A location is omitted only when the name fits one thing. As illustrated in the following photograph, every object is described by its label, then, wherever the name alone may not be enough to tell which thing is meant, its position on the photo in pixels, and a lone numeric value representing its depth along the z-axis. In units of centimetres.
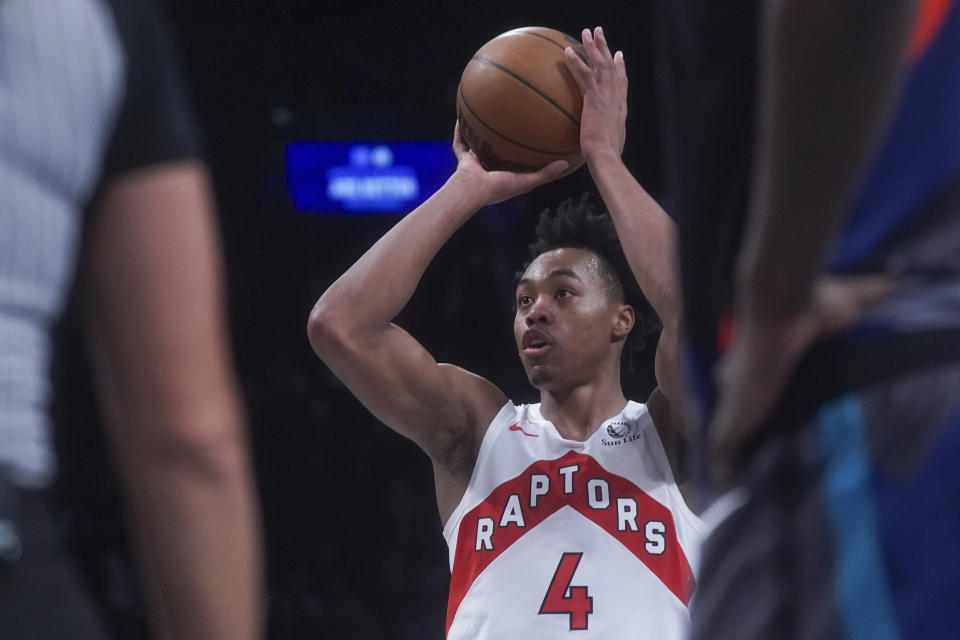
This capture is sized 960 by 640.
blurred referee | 385
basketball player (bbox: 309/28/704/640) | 762
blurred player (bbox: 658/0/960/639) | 373
